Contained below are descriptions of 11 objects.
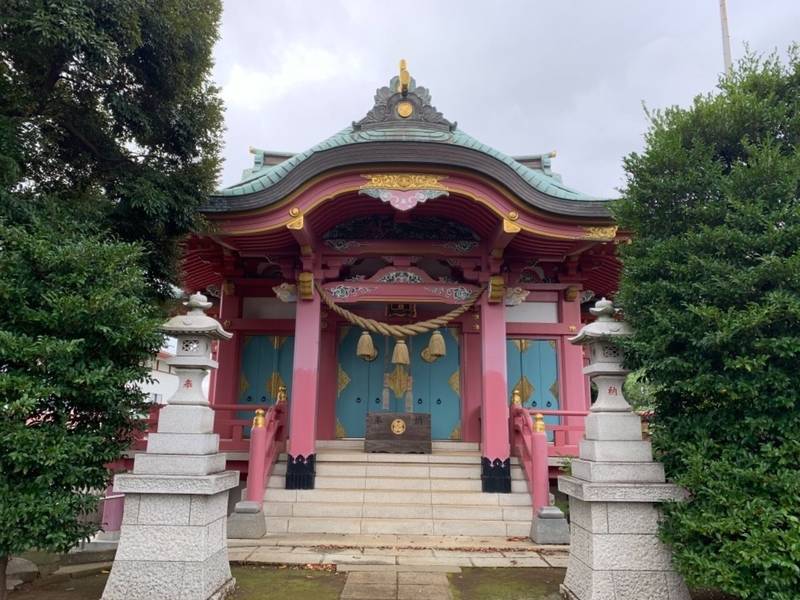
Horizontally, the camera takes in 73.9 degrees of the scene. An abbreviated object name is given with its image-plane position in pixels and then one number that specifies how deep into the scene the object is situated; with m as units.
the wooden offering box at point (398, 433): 8.19
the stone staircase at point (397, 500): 6.74
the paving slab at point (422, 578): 4.74
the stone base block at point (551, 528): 6.27
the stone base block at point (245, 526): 6.40
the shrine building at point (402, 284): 7.17
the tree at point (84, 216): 3.65
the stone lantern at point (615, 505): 3.84
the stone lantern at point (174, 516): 3.92
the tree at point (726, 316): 3.29
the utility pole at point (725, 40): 10.97
